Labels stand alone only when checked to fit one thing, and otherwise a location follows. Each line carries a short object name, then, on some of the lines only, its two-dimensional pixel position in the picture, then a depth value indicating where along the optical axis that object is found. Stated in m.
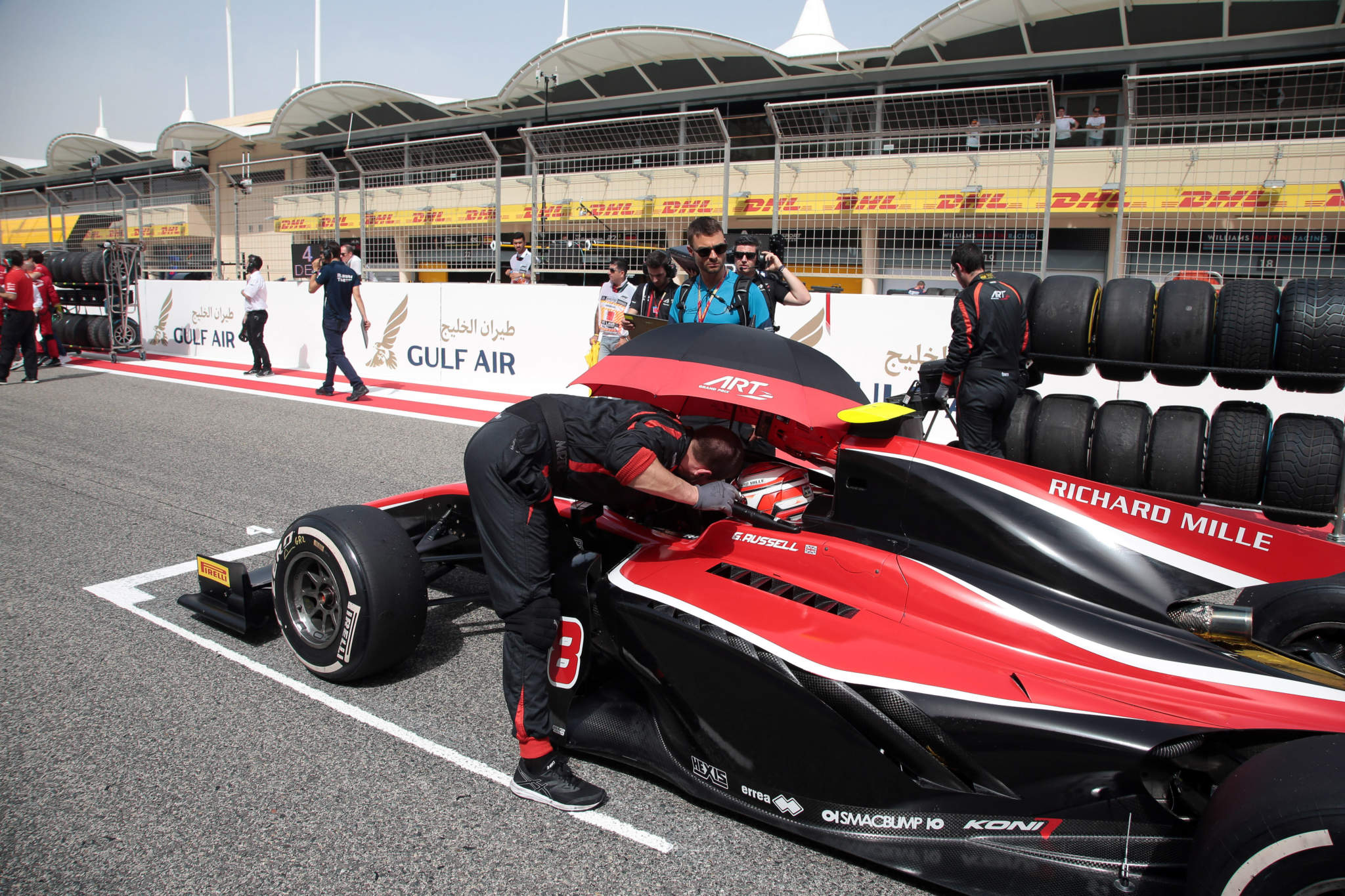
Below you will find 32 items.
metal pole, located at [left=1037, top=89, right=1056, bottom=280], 7.46
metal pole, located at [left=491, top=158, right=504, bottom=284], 10.80
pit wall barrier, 7.63
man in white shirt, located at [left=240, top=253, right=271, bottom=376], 12.09
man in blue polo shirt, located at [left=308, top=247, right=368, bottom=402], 10.19
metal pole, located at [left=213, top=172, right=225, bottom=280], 14.58
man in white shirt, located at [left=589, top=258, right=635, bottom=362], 8.44
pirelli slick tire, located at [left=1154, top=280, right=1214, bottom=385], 5.01
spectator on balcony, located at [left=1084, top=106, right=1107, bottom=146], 13.88
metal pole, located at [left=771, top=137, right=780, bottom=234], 8.89
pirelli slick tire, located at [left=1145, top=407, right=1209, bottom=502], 4.83
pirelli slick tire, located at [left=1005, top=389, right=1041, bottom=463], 5.38
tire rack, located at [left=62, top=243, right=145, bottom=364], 13.61
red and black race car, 1.89
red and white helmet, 2.92
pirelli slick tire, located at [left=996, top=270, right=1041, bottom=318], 5.61
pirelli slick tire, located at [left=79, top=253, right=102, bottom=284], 14.16
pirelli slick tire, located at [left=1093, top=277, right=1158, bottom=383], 5.18
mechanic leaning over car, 2.54
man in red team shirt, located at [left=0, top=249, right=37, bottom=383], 11.12
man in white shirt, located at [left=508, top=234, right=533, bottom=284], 12.74
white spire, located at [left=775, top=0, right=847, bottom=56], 23.70
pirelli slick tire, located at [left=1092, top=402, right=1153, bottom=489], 4.95
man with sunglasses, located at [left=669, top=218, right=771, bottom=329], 4.68
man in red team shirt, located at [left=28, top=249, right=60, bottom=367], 12.66
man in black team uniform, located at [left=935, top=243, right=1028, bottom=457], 5.22
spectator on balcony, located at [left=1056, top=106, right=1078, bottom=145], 13.21
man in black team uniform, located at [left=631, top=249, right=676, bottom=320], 7.39
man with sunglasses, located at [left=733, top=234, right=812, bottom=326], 4.95
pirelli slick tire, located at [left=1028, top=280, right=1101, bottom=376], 5.38
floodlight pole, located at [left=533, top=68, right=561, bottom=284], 10.95
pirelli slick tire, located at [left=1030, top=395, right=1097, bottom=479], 5.15
